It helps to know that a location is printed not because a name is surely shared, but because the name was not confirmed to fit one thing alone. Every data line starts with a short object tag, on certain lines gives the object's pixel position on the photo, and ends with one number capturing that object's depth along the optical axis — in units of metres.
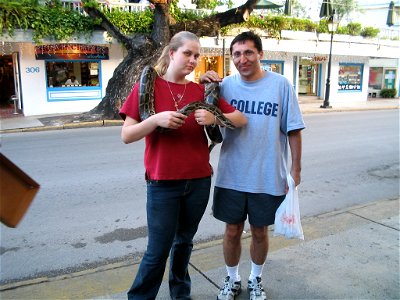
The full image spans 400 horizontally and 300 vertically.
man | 2.91
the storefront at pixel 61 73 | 17.09
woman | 2.56
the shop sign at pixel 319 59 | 26.50
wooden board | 1.67
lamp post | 21.14
